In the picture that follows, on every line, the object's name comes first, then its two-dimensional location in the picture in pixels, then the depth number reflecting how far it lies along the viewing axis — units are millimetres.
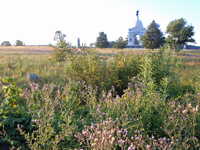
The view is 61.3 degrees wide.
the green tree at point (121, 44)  34500
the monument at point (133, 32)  48531
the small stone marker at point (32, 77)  6098
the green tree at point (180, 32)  26112
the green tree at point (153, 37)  28894
